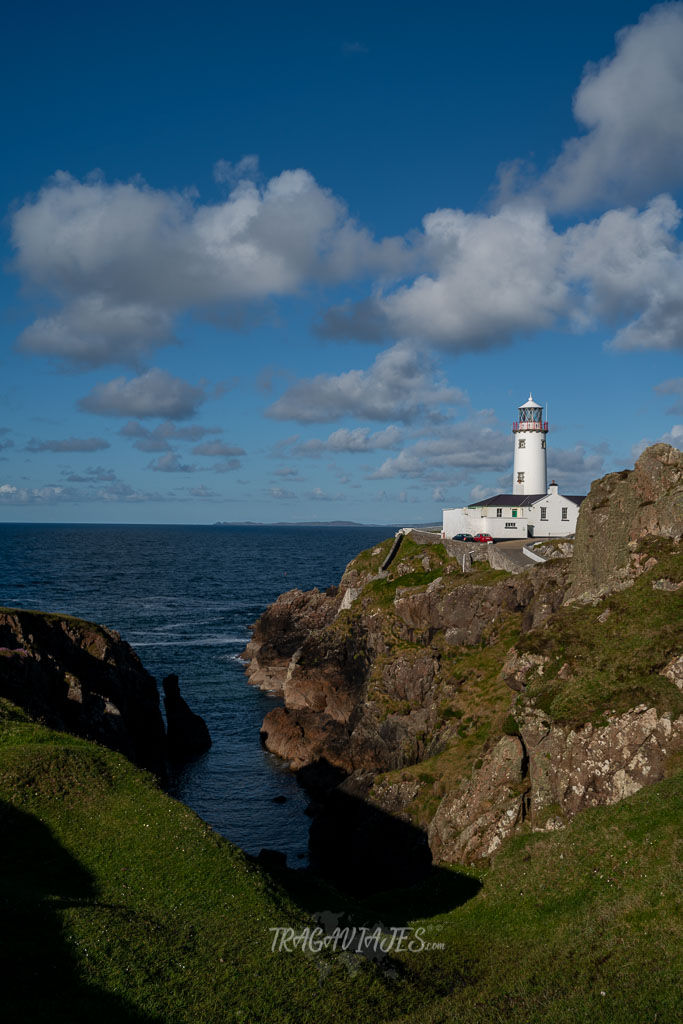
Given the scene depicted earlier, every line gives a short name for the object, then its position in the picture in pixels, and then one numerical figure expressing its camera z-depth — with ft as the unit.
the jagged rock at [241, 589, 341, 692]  266.16
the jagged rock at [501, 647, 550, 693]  117.08
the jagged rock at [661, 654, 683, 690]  95.09
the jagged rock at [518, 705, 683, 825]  89.71
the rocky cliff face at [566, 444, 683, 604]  133.28
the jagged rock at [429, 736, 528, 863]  100.32
